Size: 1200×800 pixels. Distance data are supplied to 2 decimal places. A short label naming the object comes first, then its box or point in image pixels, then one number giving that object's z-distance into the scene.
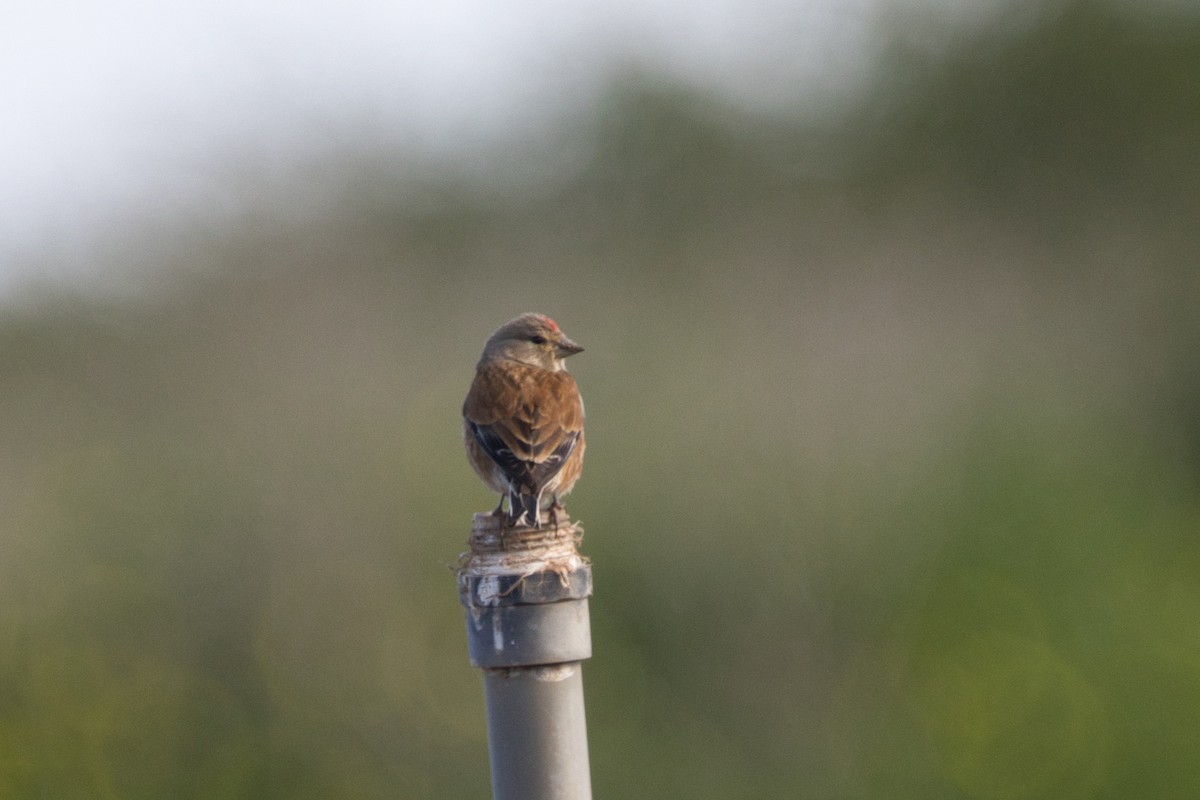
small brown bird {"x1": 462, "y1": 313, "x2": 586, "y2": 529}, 8.37
